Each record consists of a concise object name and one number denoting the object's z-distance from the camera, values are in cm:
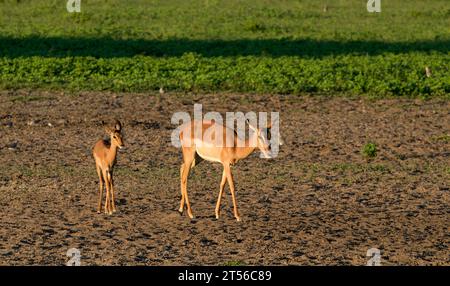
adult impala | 1950
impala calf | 1981
